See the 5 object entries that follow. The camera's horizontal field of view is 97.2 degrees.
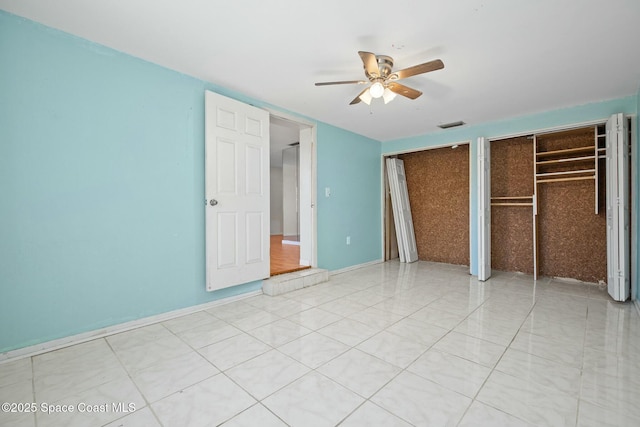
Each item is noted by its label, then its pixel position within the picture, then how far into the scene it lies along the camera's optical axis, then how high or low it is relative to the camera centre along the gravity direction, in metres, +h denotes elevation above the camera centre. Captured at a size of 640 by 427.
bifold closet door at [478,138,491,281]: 4.18 -0.01
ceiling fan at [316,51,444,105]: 2.28 +1.21
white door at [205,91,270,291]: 2.97 +0.26
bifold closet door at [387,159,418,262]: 5.55 -0.03
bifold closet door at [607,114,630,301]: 3.18 +0.07
